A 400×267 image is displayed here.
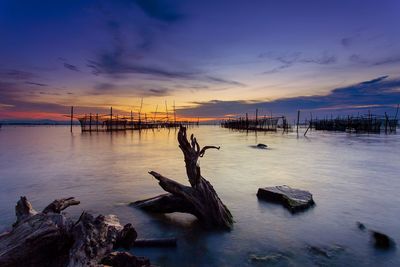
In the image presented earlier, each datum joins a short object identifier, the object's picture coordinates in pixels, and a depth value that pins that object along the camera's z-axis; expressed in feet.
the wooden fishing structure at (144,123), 225.58
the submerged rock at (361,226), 23.51
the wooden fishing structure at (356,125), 216.54
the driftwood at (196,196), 22.85
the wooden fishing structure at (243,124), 324.68
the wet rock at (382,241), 19.77
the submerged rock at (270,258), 17.58
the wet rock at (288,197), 27.96
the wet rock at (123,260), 13.64
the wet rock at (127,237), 14.29
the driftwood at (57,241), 11.02
